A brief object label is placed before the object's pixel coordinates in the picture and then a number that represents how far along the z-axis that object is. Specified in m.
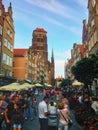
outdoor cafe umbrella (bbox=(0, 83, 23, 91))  10.28
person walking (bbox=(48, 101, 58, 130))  4.59
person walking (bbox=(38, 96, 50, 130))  4.81
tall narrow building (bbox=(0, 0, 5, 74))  20.35
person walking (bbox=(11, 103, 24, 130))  4.52
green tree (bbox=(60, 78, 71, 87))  32.41
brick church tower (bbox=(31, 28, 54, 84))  66.36
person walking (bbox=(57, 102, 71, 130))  4.61
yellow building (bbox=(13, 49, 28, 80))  31.06
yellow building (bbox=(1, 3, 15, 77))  21.35
